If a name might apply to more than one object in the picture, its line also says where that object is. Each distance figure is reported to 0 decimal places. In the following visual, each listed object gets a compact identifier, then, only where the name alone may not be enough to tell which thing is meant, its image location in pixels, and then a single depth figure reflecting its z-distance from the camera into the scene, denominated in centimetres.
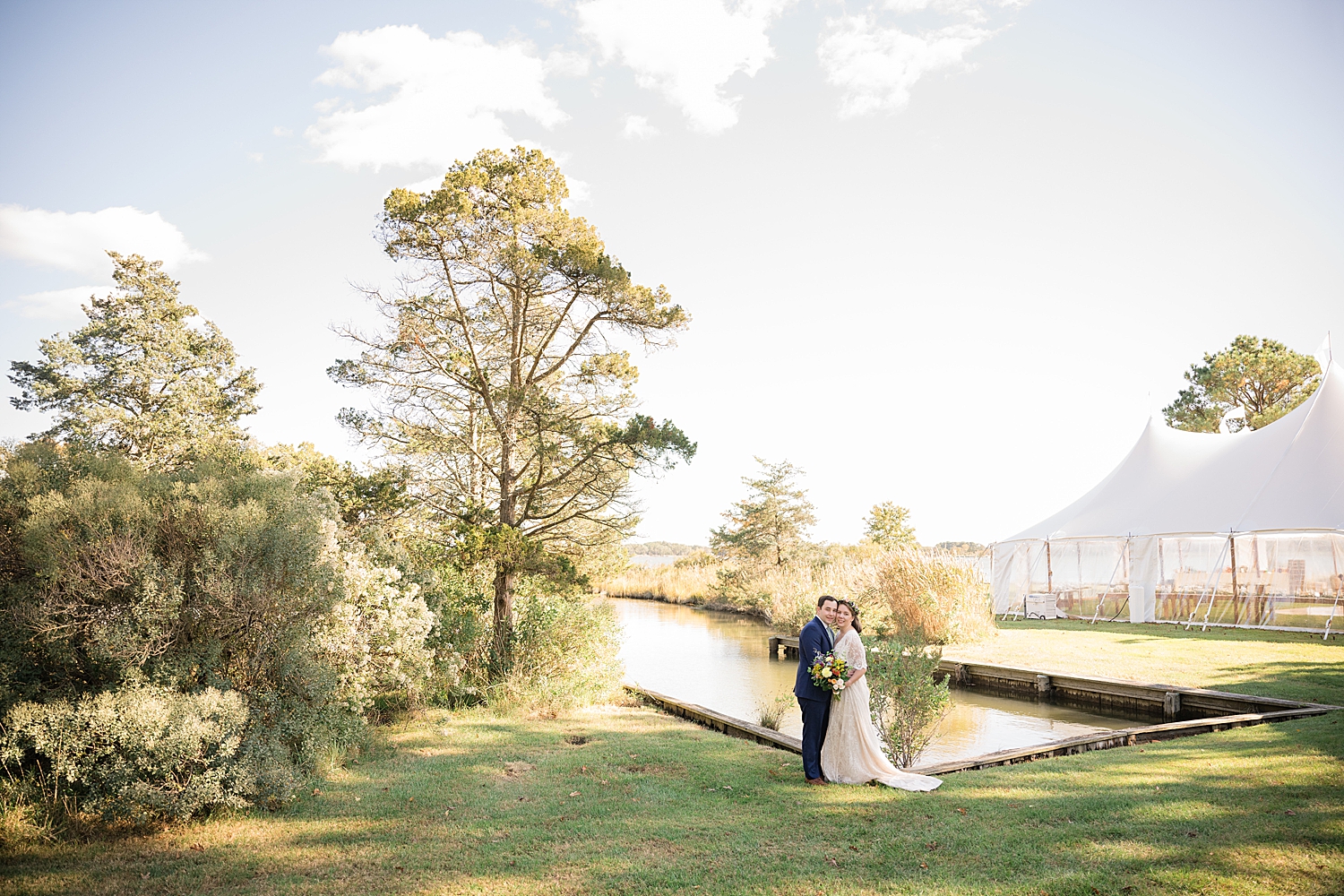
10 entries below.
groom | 720
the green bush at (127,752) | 528
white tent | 1858
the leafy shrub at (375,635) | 857
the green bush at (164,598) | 562
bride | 718
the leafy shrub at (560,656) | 1135
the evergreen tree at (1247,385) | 3109
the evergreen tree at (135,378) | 2286
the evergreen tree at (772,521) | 3325
